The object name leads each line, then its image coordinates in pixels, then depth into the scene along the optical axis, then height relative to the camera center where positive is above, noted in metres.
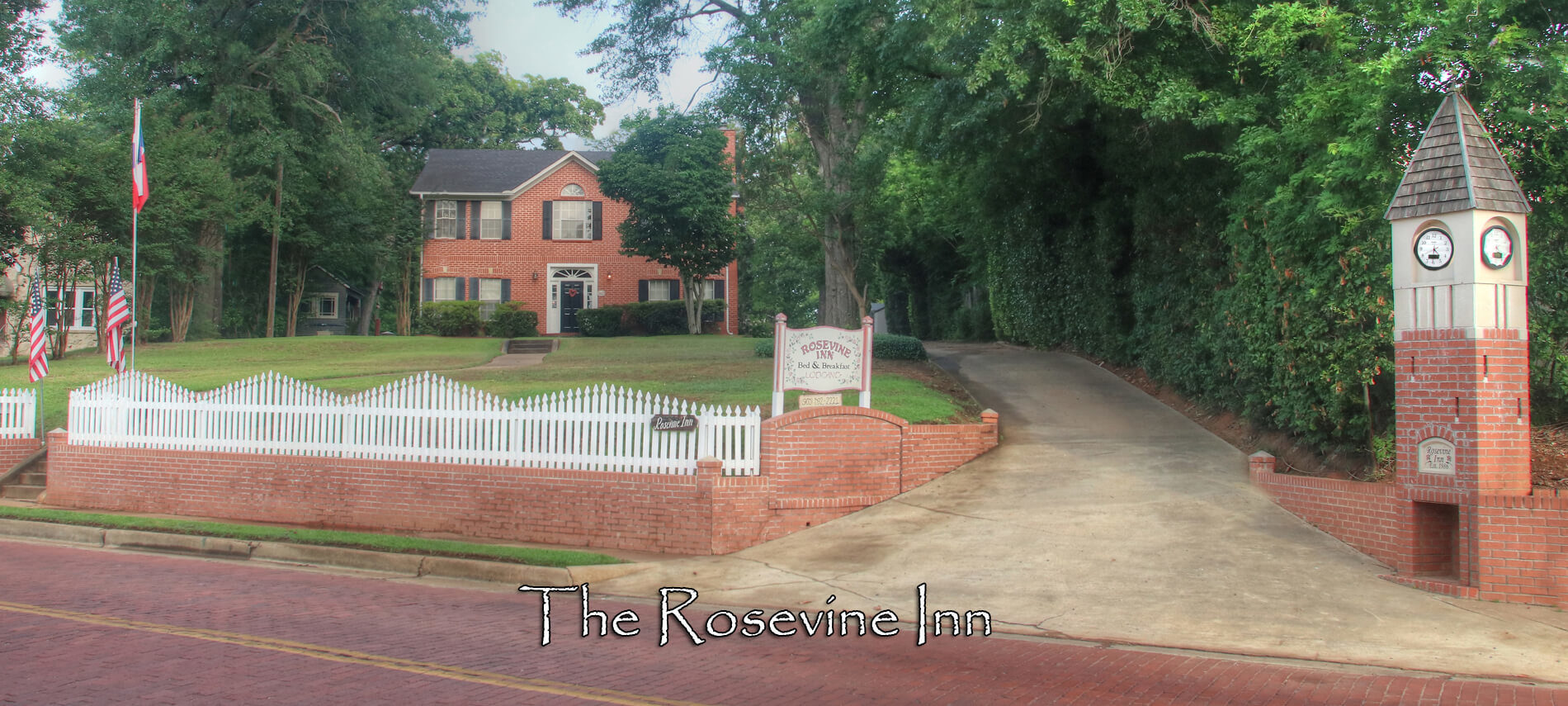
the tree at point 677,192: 33.78 +5.83
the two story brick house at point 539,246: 38.81 +4.64
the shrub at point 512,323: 36.78 +1.74
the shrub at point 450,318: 36.56 +1.88
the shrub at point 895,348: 20.59 +0.50
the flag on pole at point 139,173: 18.08 +3.36
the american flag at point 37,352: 16.72 +0.31
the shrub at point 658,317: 37.22 +1.97
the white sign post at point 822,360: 12.60 +0.17
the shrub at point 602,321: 37.03 +1.81
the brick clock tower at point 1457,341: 8.70 +0.29
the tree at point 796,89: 22.00 +6.09
